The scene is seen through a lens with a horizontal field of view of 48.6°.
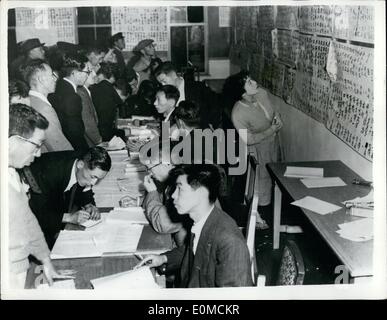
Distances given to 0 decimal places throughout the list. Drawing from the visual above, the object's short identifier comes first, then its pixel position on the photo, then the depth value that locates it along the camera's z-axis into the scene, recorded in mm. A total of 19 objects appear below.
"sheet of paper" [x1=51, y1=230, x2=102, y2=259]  1944
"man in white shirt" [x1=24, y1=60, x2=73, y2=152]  2781
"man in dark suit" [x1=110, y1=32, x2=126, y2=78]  5156
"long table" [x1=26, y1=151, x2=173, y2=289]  1937
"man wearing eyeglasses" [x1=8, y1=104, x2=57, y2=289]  1999
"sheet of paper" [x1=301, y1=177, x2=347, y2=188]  2578
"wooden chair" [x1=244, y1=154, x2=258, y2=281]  2018
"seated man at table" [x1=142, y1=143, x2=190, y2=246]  2117
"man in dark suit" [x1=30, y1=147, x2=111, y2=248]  2391
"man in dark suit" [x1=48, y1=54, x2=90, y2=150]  3047
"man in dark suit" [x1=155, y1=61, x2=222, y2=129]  4289
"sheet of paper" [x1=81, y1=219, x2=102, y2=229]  2188
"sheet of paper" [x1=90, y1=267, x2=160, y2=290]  1900
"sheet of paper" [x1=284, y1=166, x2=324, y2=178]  2754
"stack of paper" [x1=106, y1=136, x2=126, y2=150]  3420
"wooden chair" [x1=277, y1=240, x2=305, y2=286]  1502
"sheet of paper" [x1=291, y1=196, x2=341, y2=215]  2249
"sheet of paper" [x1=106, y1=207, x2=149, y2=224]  2236
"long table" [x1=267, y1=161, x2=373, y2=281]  1825
